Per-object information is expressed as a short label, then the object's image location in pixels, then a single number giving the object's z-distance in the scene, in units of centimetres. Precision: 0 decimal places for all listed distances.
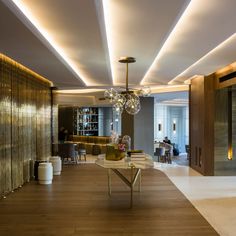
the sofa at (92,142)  1600
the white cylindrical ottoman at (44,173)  801
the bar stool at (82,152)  1329
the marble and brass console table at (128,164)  576
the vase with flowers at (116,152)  620
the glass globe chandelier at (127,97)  711
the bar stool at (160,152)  1462
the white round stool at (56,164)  944
